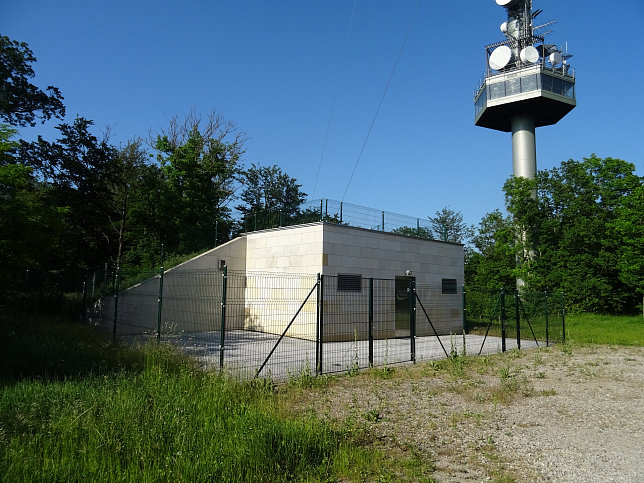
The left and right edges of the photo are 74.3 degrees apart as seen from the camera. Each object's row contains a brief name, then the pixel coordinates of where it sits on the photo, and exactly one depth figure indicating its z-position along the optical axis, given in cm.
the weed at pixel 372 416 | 591
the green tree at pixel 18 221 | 1059
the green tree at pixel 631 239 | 2477
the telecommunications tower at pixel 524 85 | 3247
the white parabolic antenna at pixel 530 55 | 3269
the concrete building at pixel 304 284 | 1541
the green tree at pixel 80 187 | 2172
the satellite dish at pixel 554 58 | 3300
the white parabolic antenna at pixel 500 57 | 3368
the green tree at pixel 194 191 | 2073
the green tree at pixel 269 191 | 4106
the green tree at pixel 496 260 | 2984
